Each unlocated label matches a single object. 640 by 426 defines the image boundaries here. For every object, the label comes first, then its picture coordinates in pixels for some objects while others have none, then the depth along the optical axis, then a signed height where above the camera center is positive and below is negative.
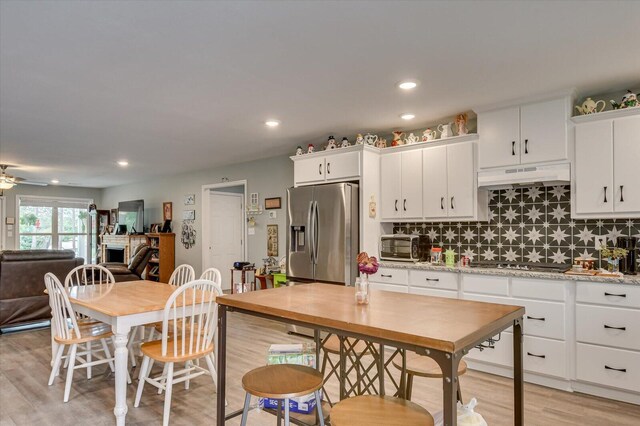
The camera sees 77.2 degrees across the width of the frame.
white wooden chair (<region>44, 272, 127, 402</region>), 2.95 -0.88
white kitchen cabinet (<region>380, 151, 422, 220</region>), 4.19 +0.36
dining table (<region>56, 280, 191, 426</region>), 2.47 -0.62
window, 9.32 -0.09
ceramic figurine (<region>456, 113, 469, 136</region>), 3.87 +0.92
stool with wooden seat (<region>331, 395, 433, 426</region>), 1.39 -0.71
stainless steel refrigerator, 4.31 -0.16
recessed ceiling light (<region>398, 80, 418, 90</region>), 3.09 +1.05
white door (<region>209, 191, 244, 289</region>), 7.52 -0.23
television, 8.64 +0.11
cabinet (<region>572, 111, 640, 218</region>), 3.04 +0.41
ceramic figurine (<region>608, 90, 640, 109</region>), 3.05 +0.90
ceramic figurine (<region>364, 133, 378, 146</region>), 4.47 +0.89
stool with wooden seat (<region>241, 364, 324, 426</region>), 1.64 -0.71
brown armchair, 6.07 -0.73
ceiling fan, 6.50 +0.67
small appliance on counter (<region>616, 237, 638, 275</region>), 3.08 -0.31
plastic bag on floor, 1.47 -0.74
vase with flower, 1.92 -0.29
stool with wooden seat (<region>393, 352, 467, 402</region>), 1.92 -0.74
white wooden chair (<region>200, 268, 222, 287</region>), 3.38 -0.50
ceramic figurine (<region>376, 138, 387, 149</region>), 4.56 +0.86
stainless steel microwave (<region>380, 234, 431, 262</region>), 4.13 -0.30
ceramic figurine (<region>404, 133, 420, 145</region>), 4.28 +0.85
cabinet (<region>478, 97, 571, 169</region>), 3.30 +0.73
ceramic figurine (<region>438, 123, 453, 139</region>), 3.99 +0.87
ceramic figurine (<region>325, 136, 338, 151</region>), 4.67 +0.88
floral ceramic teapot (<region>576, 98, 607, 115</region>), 3.21 +0.90
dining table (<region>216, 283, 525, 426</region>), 1.26 -0.40
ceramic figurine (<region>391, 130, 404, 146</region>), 4.39 +0.88
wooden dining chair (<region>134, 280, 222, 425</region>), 2.54 -0.86
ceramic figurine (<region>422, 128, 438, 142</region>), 4.14 +0.87
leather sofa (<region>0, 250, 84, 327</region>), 4.74 -0.77
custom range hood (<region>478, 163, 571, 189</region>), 3.30 +0.36
